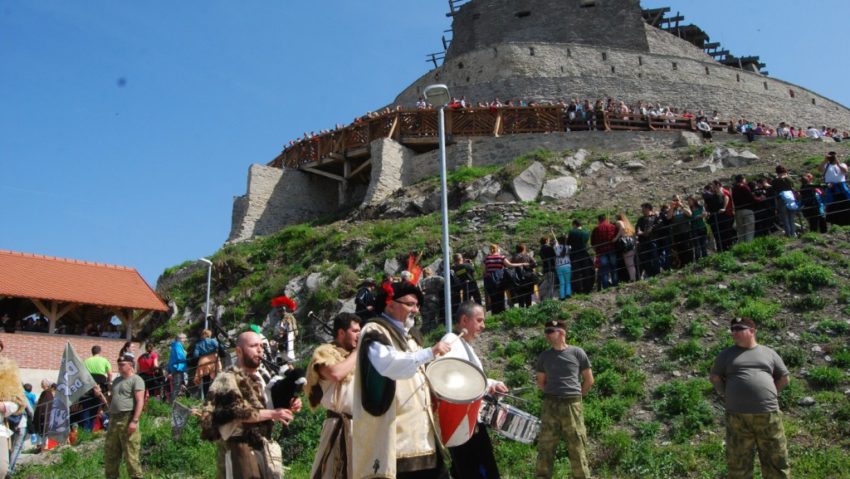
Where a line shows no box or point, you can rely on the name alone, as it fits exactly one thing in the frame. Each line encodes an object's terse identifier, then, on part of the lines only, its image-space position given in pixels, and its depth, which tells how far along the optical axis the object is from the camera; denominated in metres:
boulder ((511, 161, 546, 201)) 23.02
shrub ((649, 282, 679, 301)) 12.43
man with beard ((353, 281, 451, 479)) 4.78
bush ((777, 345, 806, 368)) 9.76
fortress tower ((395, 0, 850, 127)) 36.78
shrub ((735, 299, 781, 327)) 10.92
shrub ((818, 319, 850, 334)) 10.42
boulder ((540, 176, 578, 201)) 22.95
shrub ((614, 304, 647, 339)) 11.52
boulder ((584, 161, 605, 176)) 24.26
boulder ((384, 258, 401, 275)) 19.20
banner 11.28
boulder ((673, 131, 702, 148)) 26.25
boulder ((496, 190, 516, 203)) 23.05
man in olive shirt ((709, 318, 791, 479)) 6.61
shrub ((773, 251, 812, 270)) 12.46
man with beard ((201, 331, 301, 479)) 5.64
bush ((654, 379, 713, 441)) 8.72
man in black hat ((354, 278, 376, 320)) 12.41
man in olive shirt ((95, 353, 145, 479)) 8.30
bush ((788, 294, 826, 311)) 11.20
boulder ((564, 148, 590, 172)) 24.50
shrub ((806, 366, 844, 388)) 9.12
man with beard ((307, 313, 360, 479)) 5.31
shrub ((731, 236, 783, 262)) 13.14
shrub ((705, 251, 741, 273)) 12.95
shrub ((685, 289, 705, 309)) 11.96
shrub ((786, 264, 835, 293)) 11.76
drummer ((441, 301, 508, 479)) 5.88
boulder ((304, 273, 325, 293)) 19.58
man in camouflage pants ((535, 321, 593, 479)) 7.18
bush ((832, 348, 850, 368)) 9.57
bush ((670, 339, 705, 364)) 10.48
